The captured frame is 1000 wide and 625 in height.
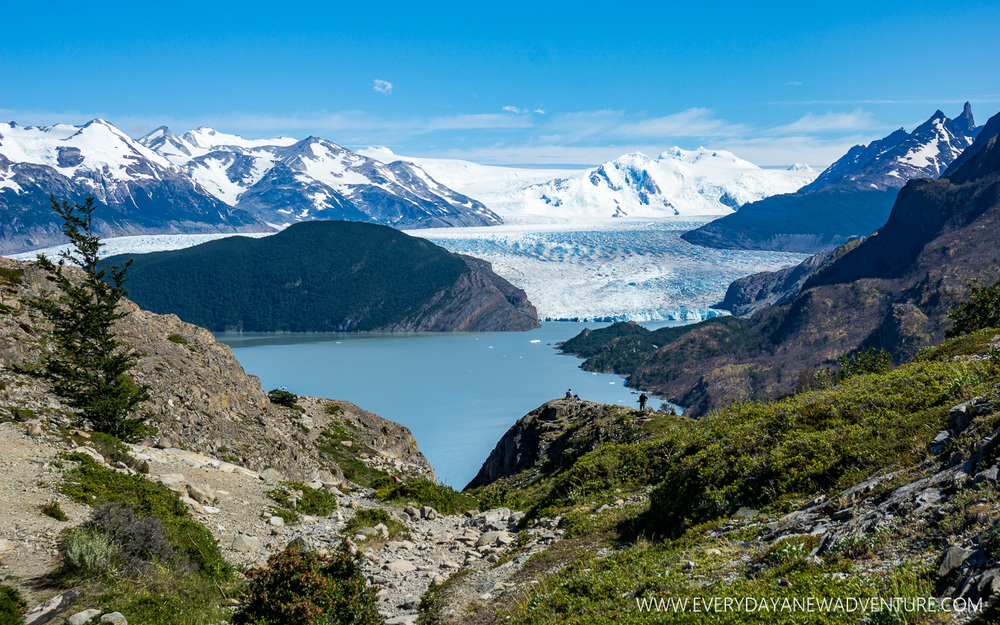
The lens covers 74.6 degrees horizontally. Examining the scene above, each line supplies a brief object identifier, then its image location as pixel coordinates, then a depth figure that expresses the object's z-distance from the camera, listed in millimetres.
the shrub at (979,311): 32794
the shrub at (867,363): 47566
